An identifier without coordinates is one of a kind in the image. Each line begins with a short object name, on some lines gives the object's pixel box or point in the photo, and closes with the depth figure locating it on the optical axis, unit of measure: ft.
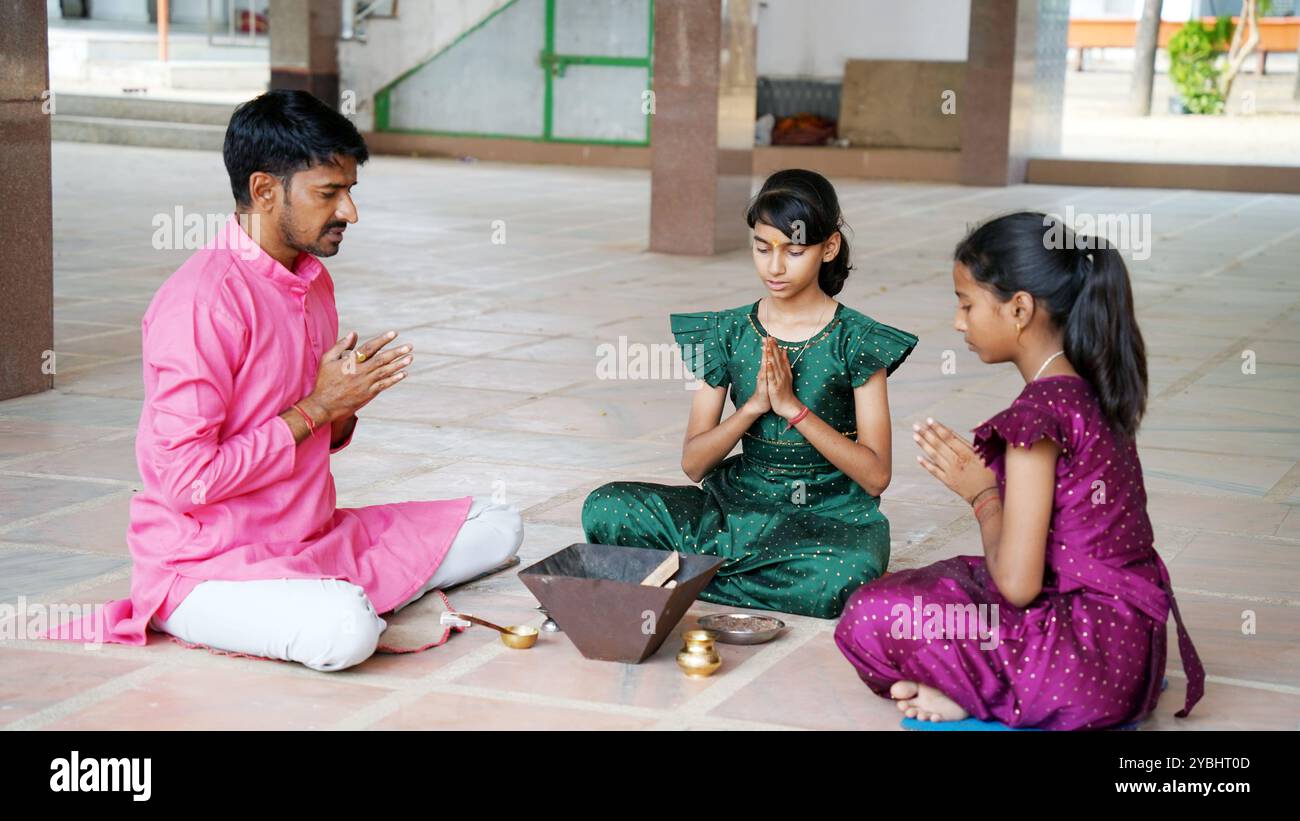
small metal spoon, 11.96
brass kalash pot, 11.43
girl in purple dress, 10.34
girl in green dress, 12.92
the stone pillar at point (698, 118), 34.63
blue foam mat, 10.59
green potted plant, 69.77
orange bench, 85.92
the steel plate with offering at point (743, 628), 12.21
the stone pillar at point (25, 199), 20.02
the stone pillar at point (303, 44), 56.03
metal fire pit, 11.35
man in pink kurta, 11.13
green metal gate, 56.39
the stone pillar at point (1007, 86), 49.70
